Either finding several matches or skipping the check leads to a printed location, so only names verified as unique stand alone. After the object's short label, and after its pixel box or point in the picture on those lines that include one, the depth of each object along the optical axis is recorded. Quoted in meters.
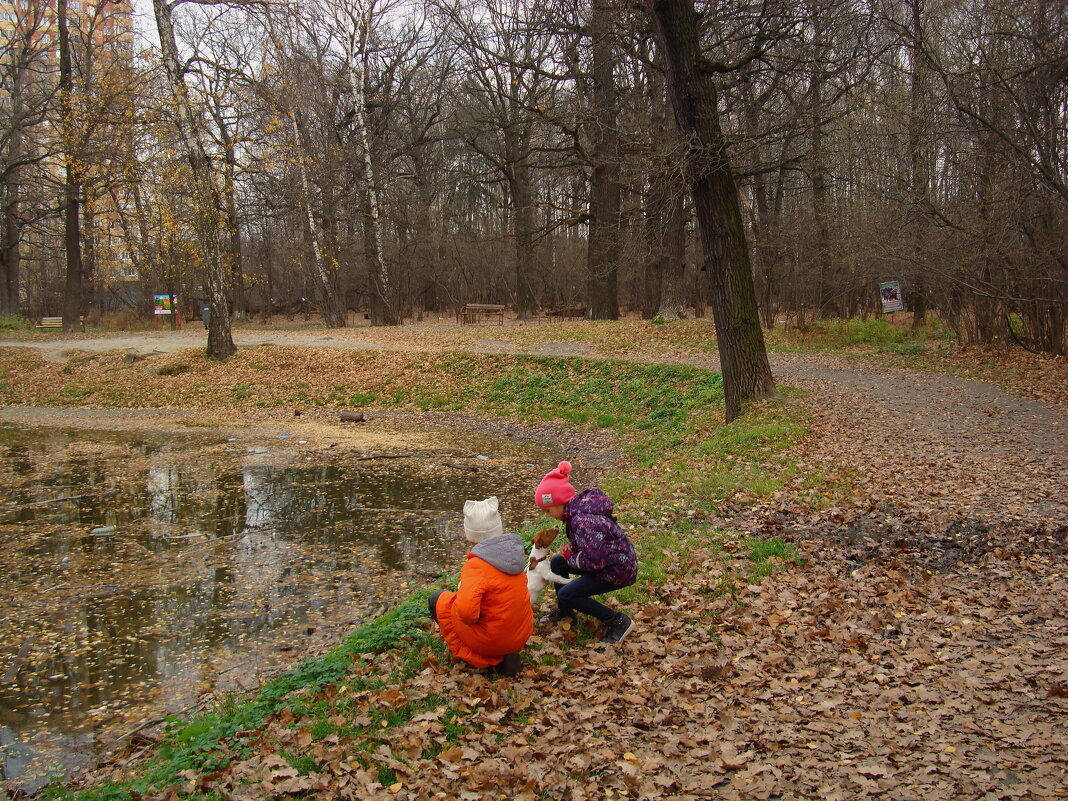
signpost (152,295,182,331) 30.03
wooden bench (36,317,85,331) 29.06
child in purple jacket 5.25
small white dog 5.50
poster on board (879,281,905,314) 19.44
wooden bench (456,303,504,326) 30.30
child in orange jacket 4.67
